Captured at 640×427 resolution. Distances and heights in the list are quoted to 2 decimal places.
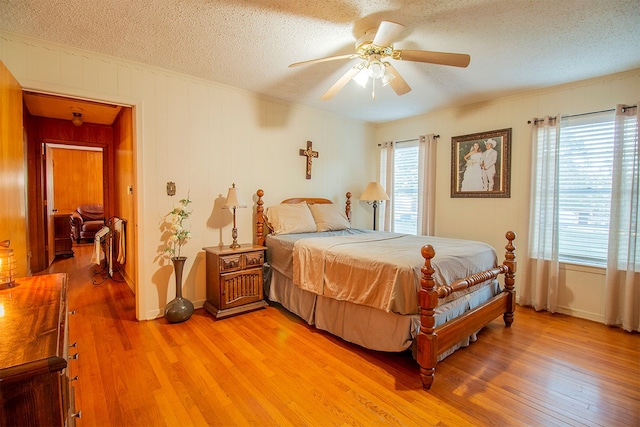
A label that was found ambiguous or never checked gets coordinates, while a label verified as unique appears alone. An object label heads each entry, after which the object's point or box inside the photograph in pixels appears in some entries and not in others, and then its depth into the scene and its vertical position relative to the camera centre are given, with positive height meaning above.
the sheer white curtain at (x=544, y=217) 3.42 -0.17
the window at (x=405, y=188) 4.78 +0.20
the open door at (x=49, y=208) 5.23 -0.19
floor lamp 4.54 +0.11
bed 2.18 -0.72
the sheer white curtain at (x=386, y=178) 5.02 +0.37
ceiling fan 2.08 +1.07
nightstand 3.18 -0.87
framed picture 3.81 +0.49
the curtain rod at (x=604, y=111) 2.99 +0.94
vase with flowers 3.05 -0.61
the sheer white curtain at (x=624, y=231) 2.95 -0.28
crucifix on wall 4.32 +0.65
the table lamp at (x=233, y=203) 3.32 -0.04
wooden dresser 0.79 -0.45
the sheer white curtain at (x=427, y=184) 4.48 +0.25
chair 7.79 -0.63
